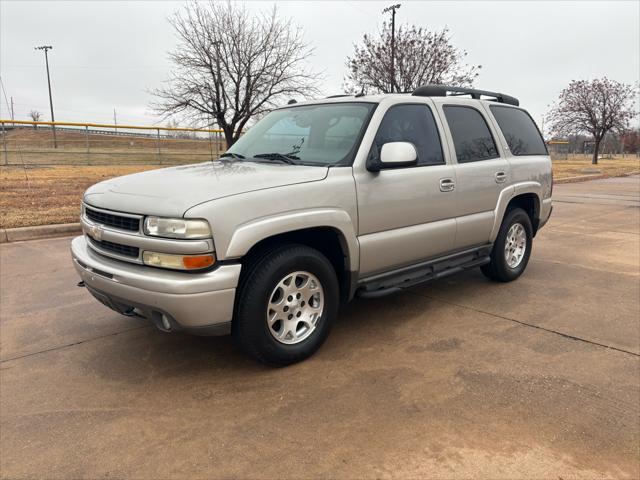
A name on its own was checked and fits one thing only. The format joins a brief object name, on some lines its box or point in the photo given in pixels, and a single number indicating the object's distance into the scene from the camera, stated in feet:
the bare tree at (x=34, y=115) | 233.96
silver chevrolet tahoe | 9.42
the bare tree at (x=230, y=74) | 62.95
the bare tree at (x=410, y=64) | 71.72
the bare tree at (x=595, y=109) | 119.96
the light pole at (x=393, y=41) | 70.13
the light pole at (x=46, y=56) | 158.10
